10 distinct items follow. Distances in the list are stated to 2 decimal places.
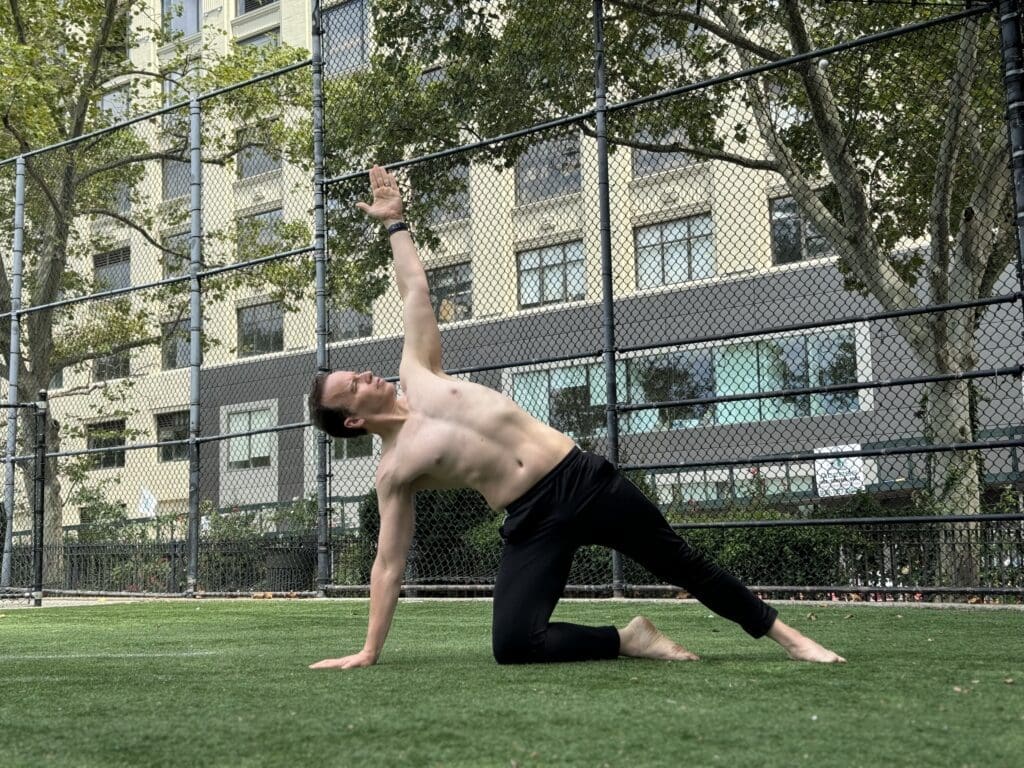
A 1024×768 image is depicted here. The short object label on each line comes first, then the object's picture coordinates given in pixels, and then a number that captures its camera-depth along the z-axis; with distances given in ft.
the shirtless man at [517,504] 14.23
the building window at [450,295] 63.77
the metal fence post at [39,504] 37.01
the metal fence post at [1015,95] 22.58
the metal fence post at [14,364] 43.28
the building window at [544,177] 55.52
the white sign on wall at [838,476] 44.58
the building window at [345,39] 42.32
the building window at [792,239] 52.06
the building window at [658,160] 48.67
